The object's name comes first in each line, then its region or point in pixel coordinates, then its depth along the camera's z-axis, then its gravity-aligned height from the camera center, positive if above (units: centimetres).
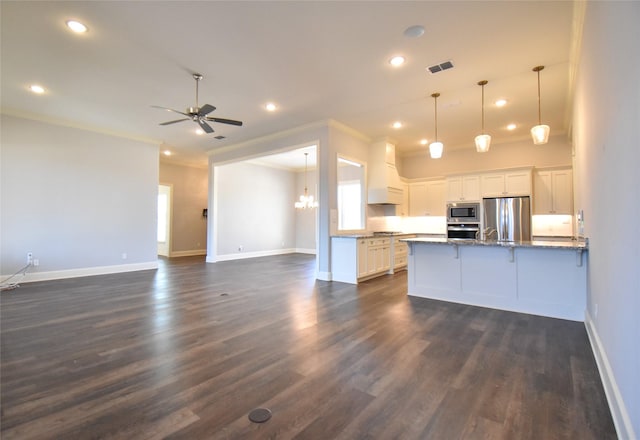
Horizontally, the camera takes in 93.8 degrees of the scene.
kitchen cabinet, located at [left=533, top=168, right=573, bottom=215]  637 +74
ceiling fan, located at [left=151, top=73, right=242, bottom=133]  425 +166
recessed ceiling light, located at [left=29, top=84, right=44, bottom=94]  464 +221
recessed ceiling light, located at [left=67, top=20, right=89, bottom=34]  315 +217
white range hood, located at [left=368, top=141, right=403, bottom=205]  704 +120
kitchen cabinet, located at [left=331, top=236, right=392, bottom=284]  576 -63
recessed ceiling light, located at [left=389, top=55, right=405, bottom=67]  378 +214
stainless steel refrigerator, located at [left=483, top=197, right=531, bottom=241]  650 +18
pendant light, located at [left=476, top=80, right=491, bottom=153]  408 +115
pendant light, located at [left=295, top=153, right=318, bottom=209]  975 +82
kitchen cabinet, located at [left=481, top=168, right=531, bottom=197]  654 +95
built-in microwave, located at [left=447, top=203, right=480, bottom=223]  710 +32
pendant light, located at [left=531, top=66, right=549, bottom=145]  374 +116
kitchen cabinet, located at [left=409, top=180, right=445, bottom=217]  804 +77
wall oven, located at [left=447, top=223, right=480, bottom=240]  711 -10
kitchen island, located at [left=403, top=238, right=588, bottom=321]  358 -66
